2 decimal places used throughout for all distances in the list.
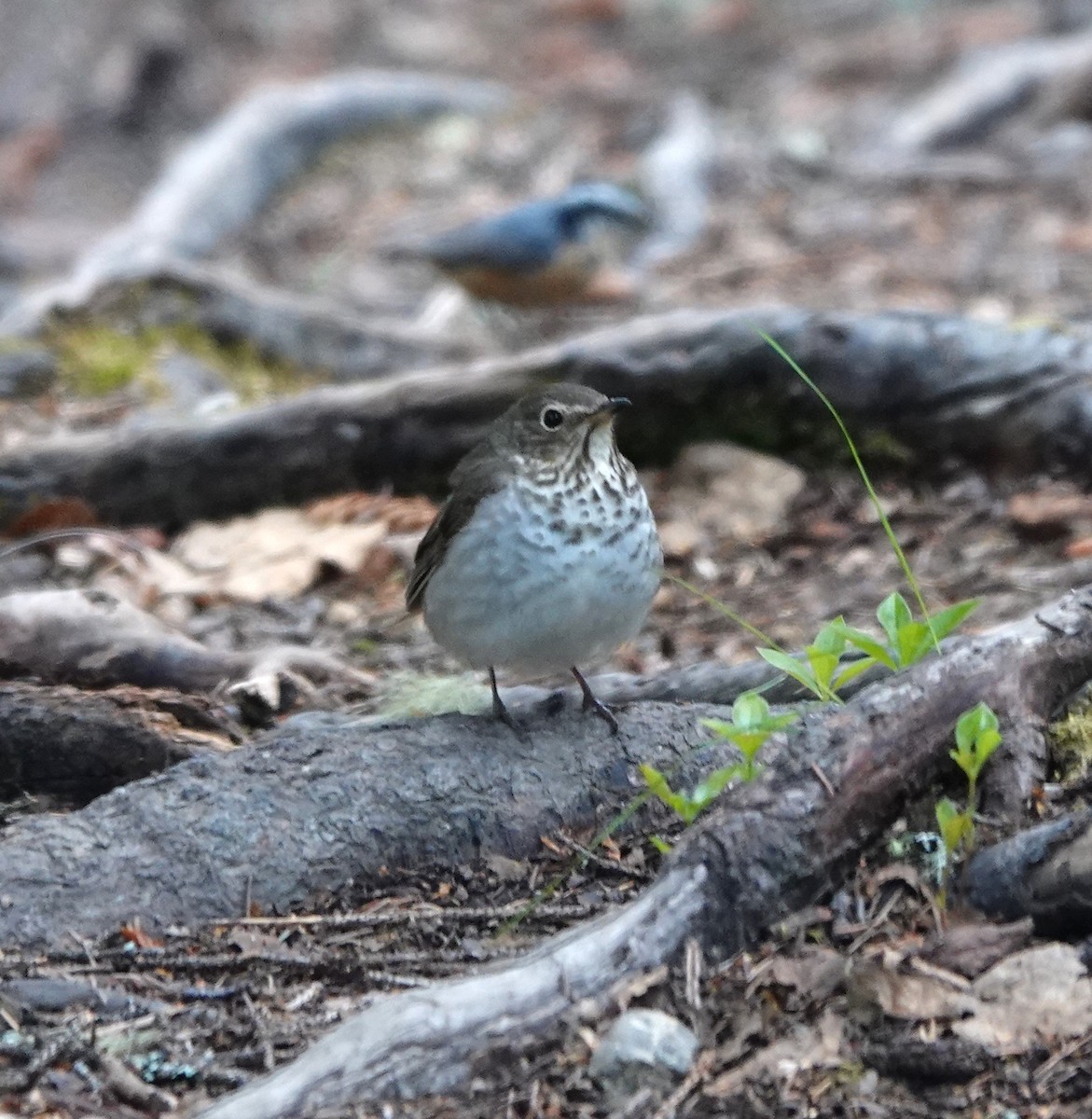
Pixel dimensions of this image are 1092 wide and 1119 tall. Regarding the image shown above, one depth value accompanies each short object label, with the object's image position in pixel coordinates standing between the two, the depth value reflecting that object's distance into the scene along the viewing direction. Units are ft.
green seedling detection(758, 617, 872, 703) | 21.01
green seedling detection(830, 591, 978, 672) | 20.79
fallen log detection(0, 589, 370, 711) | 29.17
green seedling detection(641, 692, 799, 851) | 19.42
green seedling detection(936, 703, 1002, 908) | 19.17
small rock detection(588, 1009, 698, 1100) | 16.71
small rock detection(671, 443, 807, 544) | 39.04
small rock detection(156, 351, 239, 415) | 47.88
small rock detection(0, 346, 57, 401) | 48.83
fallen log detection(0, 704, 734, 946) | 21.33
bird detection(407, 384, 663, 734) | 25.12
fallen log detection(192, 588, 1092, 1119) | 16.39
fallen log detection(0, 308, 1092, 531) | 37.04
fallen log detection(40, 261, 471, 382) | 51.96
